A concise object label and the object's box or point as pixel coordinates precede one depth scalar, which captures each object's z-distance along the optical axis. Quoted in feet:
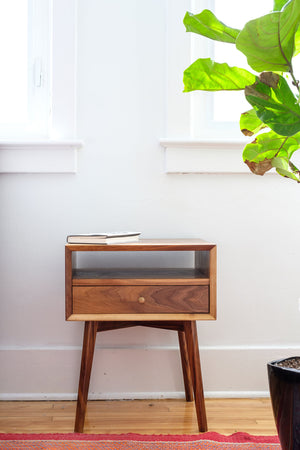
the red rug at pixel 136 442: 4.34
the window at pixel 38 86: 5.73
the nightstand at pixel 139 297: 4.63
